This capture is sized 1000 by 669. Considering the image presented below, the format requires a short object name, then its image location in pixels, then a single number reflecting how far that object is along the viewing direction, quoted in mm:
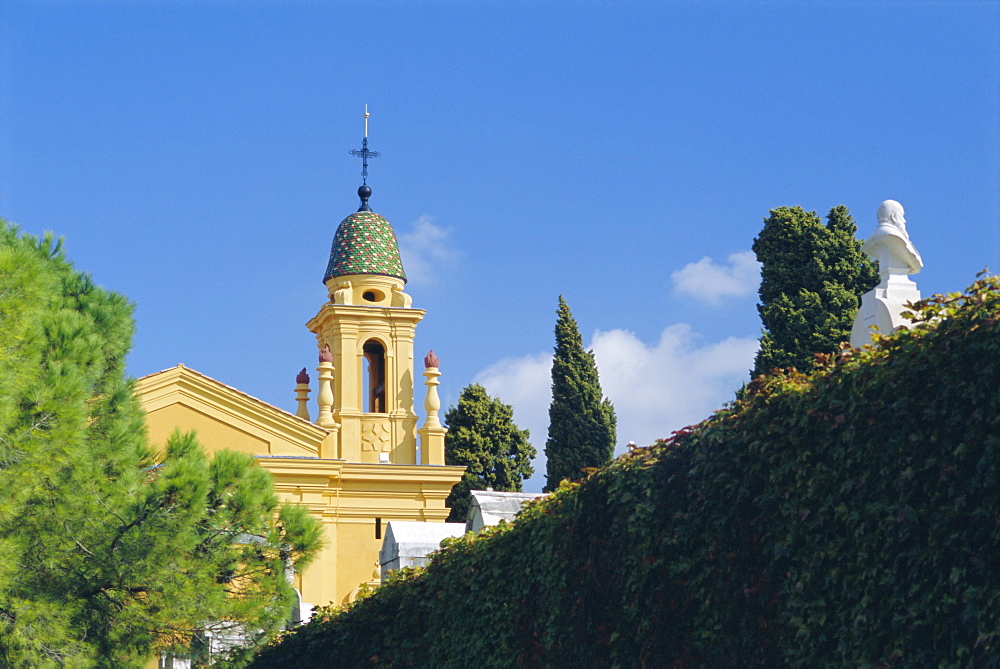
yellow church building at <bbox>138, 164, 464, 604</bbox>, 31312
